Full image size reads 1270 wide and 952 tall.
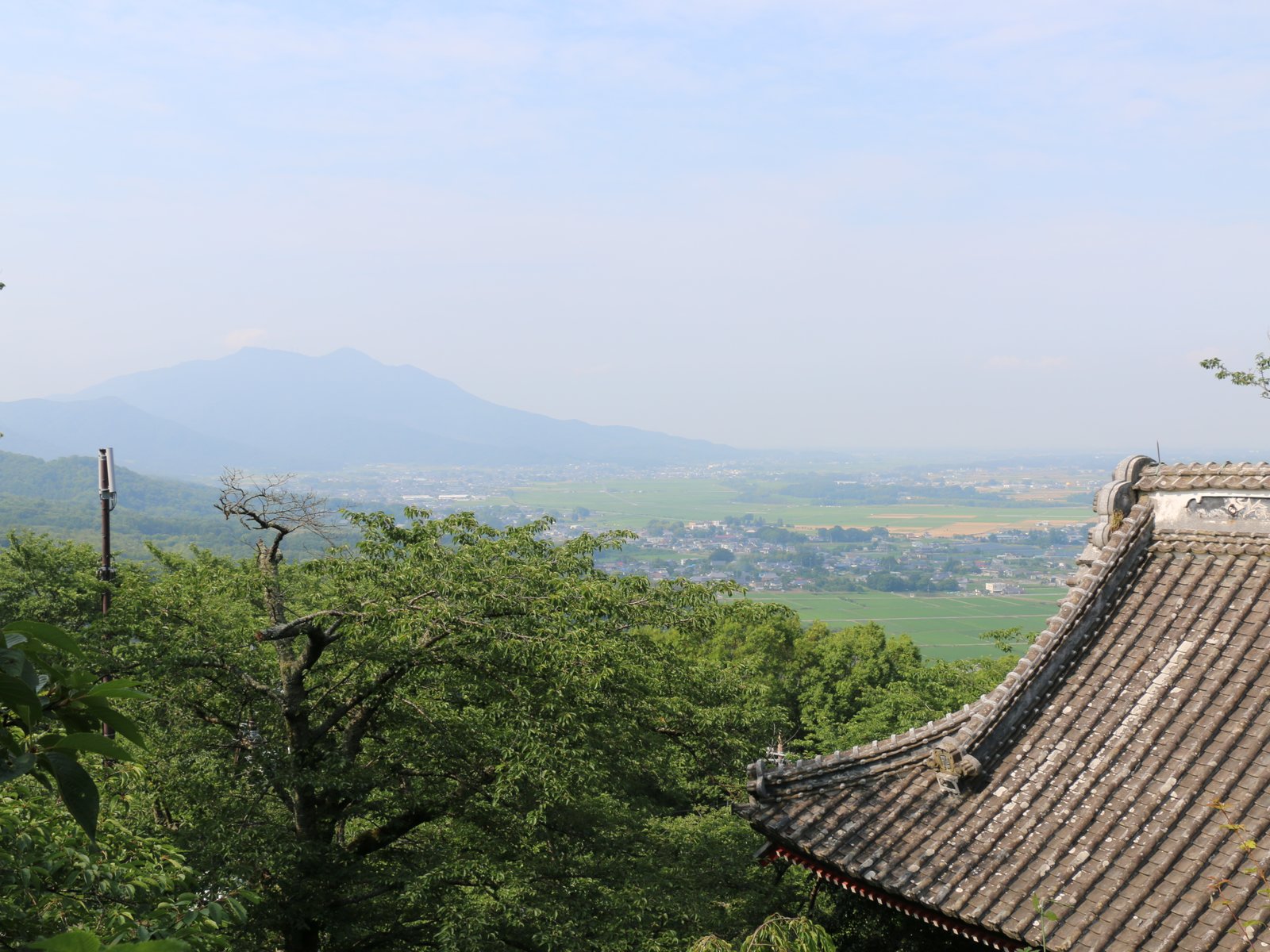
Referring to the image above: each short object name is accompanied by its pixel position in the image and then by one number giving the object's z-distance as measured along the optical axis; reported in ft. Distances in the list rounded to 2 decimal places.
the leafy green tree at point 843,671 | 98.07
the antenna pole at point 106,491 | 48.42
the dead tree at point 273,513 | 37.88
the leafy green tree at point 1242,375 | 59.06
